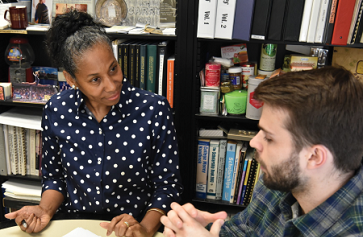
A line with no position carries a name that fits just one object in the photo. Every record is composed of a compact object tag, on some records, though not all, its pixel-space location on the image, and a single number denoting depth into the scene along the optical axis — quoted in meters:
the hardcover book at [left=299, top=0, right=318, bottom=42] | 1.54
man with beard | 0.82
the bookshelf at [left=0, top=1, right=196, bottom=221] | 1.70
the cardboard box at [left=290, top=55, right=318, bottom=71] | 1.71
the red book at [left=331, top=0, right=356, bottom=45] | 1.50
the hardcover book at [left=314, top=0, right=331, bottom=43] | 1.53
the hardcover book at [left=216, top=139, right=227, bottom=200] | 1.90
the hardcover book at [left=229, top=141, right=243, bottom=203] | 1.89
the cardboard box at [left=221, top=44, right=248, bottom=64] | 1.87
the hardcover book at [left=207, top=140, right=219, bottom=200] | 1.91
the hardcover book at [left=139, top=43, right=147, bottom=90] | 1.77
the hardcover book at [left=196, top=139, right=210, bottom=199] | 1.91
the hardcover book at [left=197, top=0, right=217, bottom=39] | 1.62
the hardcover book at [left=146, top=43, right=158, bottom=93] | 1.77
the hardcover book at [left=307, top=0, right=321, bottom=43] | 1.53
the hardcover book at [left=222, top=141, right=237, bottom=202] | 1.90
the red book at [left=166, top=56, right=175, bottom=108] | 1.77
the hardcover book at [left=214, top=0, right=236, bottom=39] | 1.61
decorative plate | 1.85
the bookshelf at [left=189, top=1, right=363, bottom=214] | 1.71
